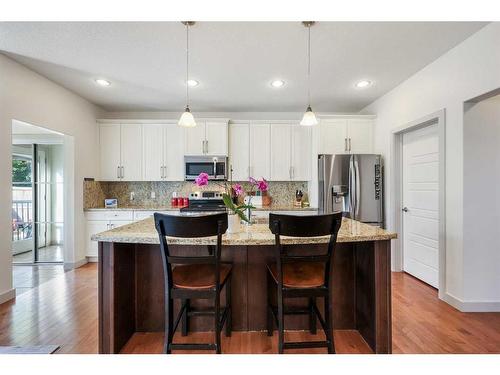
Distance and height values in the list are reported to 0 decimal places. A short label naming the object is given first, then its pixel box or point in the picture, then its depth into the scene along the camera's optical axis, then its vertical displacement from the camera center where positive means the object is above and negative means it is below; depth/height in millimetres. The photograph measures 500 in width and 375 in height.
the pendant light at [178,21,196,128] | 2332 +562
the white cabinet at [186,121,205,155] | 4426 +734
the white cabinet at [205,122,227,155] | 4418 +779
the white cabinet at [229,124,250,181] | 4488 +591
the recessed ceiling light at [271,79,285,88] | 3404 +1302
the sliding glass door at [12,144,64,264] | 4148 -153
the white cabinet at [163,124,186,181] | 4453 +525
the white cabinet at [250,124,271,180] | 4473 +606
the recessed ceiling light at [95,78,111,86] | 3375 +1308
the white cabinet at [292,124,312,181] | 4488 +541
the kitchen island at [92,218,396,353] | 1775 -739
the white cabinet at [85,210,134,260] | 4172 -557
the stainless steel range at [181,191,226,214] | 4242 -284
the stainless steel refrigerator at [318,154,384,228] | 3785 -22
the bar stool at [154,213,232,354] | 1472 -574
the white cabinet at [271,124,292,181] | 4477 +557
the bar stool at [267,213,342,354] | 1476 -572
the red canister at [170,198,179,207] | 4528 -289
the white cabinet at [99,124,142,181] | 4441 +541
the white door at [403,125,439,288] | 3094 -238
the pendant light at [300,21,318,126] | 2193 +616
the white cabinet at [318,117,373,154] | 4188 +759
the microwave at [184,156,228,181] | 4414 +305
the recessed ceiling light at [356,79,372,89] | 3414 +1303
